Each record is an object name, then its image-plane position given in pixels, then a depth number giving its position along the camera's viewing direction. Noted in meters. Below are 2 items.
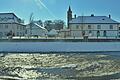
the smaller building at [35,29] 90.16
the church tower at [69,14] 80.88
